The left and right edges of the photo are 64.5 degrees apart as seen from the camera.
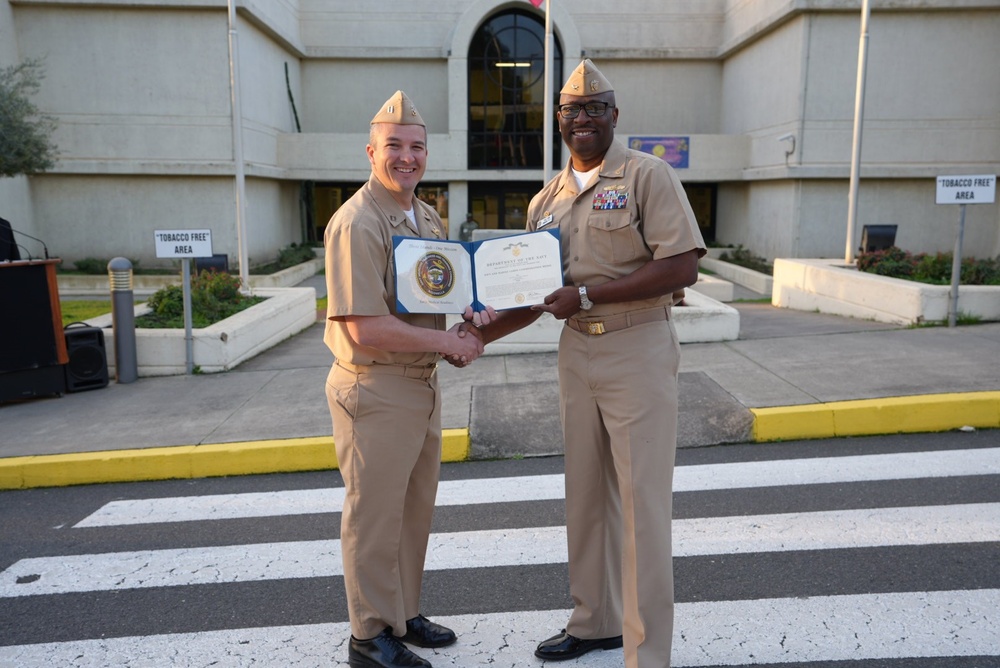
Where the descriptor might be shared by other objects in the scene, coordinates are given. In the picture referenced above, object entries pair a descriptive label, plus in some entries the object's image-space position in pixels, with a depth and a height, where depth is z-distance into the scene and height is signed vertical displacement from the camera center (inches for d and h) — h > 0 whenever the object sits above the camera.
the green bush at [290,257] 905.0 -48.0
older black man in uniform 124.7 -23.8
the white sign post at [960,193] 380.8 +12.8
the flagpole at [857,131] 578.9 +64.3
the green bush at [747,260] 890.7 -49.5
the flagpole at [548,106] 618.2 +90.9
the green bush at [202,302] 402.0 -44.9
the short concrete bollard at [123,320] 340.5 -43.6
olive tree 570.3 +60.3
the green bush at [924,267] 448.5 -28.4
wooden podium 309.3 -45.0
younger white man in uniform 126.7 -28.1
